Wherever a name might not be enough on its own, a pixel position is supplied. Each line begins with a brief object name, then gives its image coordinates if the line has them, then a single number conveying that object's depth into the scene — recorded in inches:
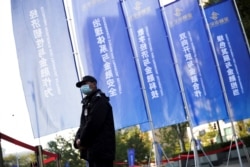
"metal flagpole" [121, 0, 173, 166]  411.8
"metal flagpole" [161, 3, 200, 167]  423.5
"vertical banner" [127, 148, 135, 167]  815.8
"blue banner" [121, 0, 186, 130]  449.4
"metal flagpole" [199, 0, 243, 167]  445.8
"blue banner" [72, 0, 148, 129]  405.4
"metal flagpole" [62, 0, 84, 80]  385.3
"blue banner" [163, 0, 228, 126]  477.4
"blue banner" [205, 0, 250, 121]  471.8
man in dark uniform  183.8
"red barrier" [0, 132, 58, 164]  209.1
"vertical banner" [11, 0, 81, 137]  364.2
